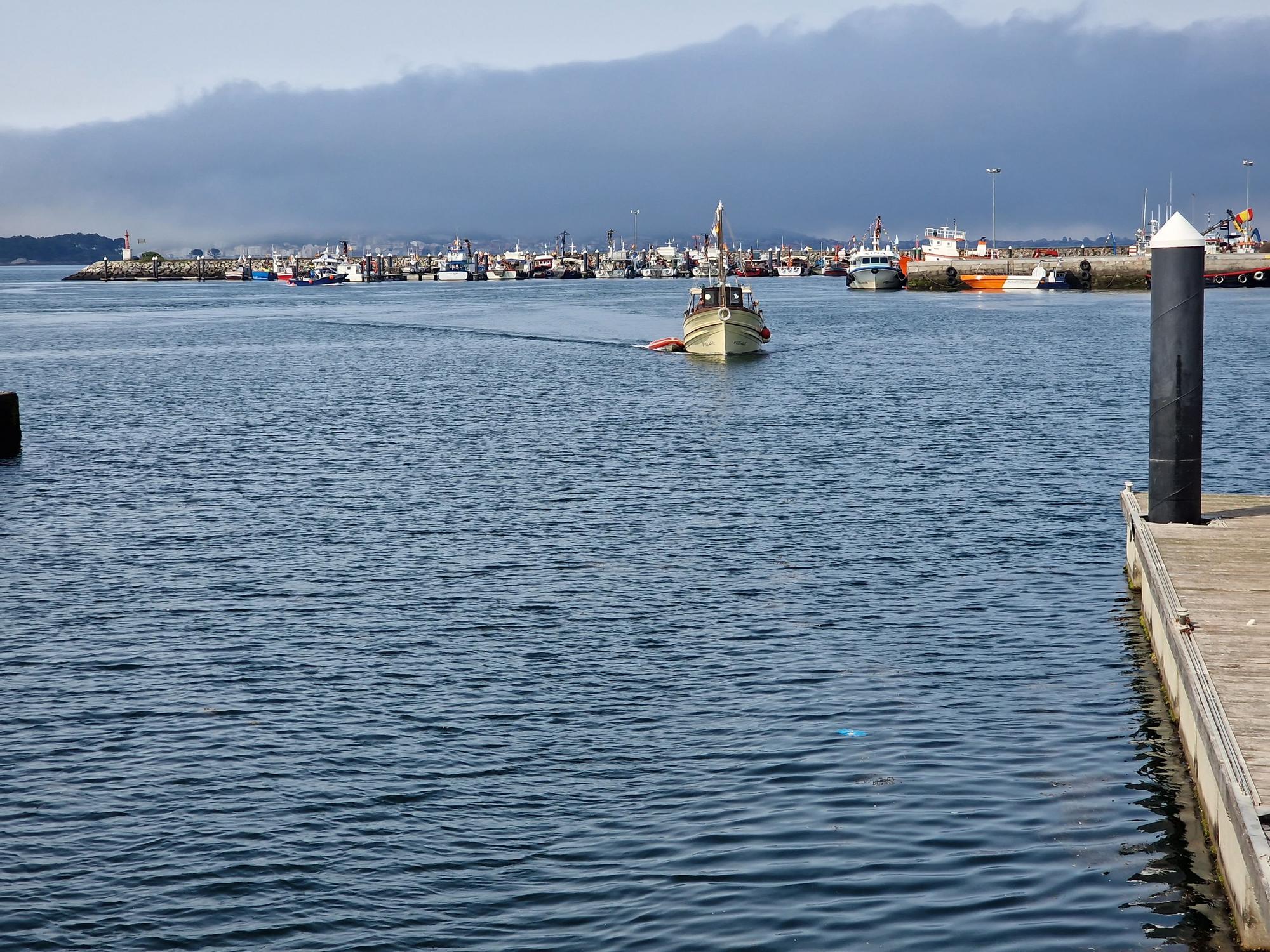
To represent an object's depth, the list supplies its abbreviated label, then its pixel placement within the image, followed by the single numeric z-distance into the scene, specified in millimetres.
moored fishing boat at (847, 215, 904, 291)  163125
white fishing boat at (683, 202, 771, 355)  67500
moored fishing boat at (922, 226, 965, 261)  165625
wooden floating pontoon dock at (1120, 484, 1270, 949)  9656
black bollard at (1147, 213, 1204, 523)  17781
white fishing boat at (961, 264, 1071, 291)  152375
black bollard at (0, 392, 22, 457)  38969
